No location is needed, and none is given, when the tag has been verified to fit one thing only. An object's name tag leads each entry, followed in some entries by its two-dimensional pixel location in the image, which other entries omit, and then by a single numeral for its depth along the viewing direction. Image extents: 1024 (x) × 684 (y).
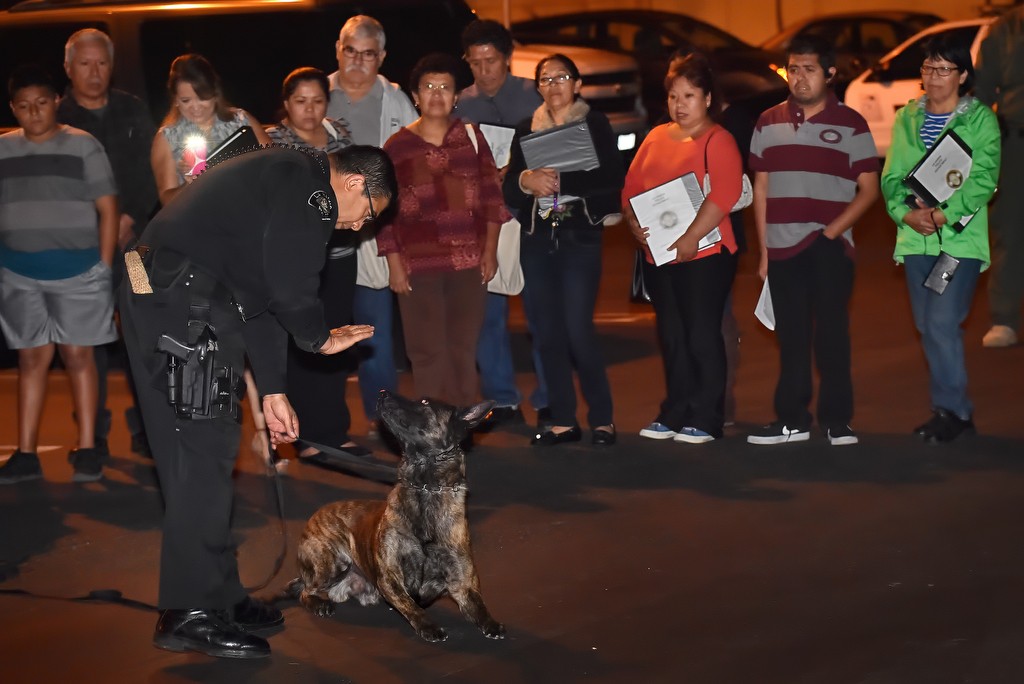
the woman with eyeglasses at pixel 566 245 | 7.65
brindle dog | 5.25
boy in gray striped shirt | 7.39
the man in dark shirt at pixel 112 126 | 7.98
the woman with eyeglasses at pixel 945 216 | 7.43
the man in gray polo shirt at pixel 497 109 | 8.19
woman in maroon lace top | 7.41
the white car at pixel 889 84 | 17.47
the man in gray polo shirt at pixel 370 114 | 7.98
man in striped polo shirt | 7.39
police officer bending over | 4.86
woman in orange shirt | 7.42
